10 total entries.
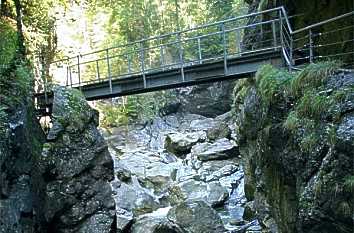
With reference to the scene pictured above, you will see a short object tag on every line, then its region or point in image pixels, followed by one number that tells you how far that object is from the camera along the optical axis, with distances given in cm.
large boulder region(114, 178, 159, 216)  1384
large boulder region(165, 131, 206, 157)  1997
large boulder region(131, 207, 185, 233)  1070
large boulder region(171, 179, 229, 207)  1405
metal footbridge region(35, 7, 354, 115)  934
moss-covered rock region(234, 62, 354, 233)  534
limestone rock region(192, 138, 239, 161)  1788
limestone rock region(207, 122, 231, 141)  2014
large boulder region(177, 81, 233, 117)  2705
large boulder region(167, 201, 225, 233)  1095
